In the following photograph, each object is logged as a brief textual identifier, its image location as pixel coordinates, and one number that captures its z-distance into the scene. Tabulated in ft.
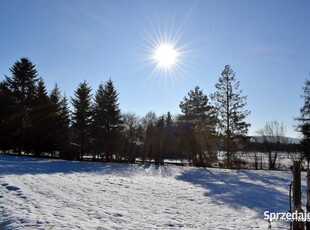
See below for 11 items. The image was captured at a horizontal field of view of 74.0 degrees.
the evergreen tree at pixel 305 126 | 79.92
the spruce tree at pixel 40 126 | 88.58
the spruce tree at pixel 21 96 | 85.66
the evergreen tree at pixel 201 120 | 93.66
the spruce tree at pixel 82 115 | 101.35
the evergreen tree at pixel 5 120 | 83.87
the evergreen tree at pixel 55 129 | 92.71
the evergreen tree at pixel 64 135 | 92.84
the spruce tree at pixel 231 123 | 89.94
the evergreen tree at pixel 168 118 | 177.61
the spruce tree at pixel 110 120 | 102.12
